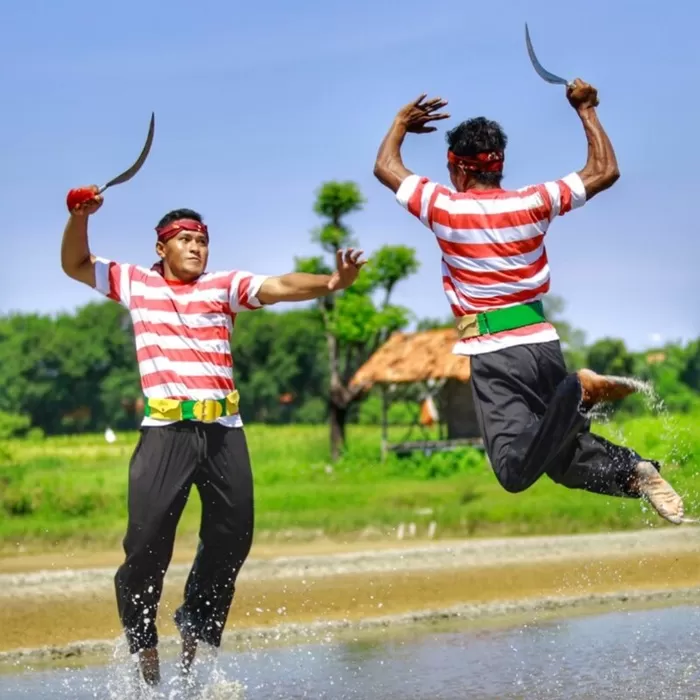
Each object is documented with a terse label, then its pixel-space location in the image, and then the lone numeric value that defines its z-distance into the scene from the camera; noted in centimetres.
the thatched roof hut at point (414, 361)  3391
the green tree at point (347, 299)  3625
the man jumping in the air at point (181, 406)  747
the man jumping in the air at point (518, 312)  689
